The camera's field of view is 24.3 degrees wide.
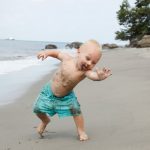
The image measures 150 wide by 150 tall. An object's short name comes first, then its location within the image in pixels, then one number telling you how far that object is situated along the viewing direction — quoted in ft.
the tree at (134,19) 100.00
